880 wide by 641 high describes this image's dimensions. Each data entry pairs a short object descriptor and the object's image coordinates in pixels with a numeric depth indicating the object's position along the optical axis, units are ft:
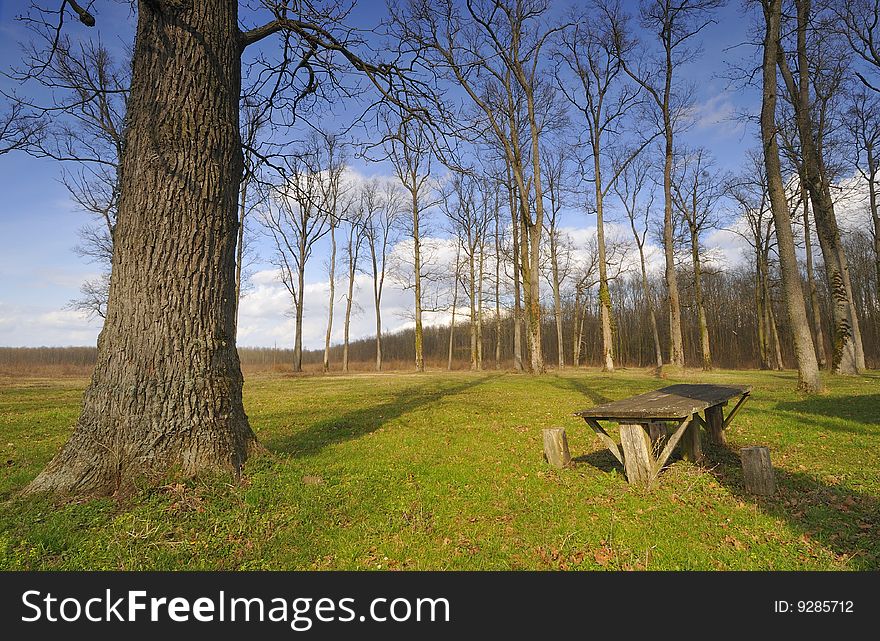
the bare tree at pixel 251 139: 20.84
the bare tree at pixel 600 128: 72.08
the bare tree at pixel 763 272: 91.40
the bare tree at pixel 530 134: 62.02
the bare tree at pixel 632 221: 110.73
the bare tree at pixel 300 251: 97.35
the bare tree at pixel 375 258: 117.39
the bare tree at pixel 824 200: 48.42
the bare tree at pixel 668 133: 61.36
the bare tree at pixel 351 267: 111.48
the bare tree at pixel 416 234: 93.98
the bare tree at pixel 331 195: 105.70
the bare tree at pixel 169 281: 13.25
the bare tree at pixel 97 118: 17.04
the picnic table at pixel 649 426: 14.97
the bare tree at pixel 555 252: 104.32
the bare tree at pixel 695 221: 92.79
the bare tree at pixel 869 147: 69.05
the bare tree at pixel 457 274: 118.48
